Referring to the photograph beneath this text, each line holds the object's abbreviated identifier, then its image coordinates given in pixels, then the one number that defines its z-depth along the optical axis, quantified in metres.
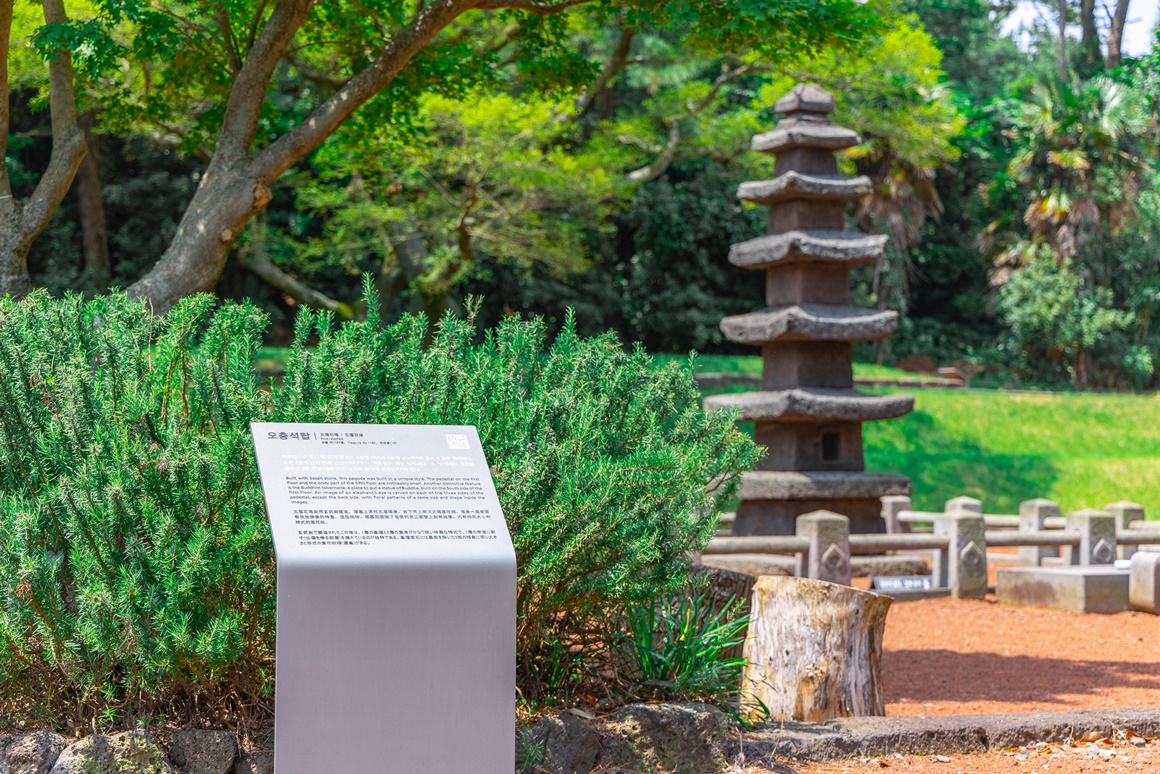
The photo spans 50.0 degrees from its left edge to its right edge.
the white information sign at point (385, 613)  3.31
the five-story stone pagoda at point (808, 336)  12.71
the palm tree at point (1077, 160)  28.69
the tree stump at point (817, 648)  5.73
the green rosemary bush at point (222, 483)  3.93
